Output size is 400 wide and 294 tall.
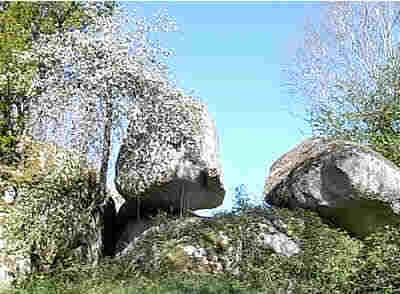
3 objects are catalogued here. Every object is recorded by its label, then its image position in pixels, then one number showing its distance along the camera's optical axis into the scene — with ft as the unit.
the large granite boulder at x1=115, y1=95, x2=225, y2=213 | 32.60
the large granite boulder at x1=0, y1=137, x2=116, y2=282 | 31.36
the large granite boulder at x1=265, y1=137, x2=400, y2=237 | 32.63
